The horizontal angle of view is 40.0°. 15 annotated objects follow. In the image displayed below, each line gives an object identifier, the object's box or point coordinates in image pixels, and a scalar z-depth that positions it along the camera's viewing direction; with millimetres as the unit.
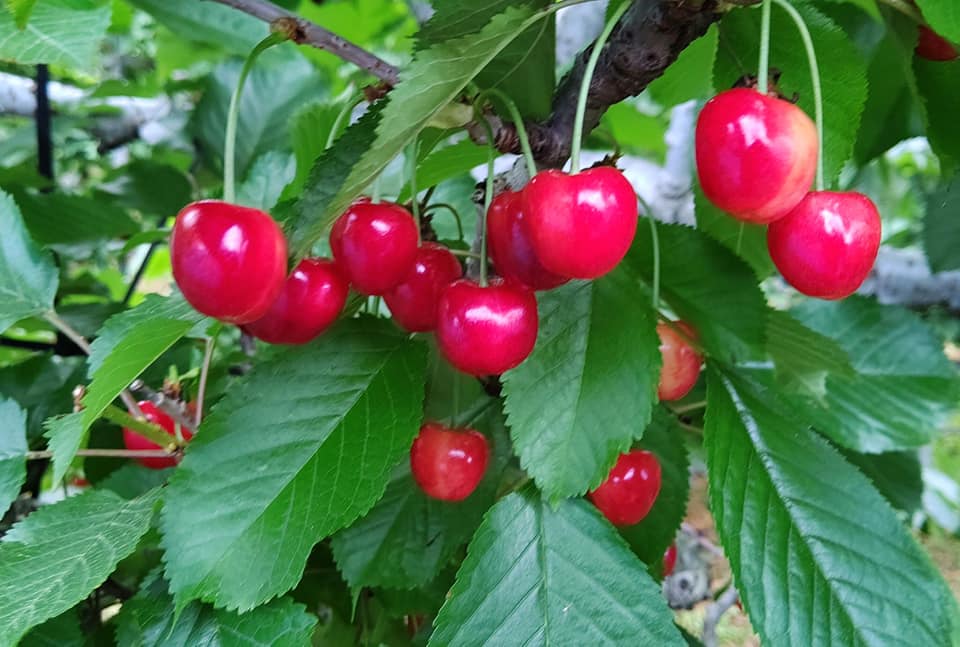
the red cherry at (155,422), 372
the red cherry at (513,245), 299
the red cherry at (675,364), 347
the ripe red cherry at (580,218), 278
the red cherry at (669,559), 427
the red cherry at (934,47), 316
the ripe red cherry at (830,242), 287
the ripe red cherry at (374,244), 301
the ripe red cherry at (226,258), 277
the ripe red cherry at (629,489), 336
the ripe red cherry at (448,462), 328
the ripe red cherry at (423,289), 321
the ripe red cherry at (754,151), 274
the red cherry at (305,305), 305
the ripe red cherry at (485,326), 298
